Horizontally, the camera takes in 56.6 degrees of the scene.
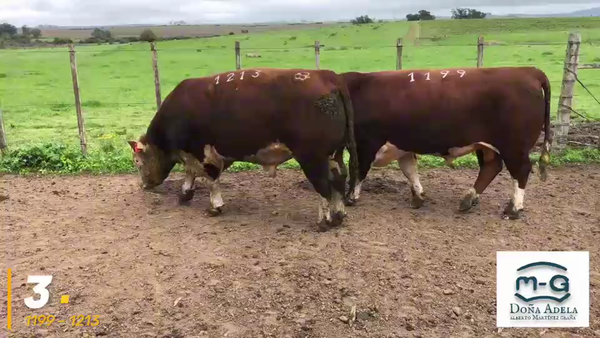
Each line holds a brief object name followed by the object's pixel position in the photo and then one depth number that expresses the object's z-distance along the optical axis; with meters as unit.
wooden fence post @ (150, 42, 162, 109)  9.19
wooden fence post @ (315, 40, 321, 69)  10.07
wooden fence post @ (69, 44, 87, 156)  9.09
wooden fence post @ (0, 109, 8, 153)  9.47
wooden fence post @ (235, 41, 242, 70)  9.93
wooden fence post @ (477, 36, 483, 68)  9.42
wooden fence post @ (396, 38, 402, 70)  9.59
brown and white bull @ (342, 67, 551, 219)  6.02
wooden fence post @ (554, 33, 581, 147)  8.73
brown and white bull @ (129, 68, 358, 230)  5.77
